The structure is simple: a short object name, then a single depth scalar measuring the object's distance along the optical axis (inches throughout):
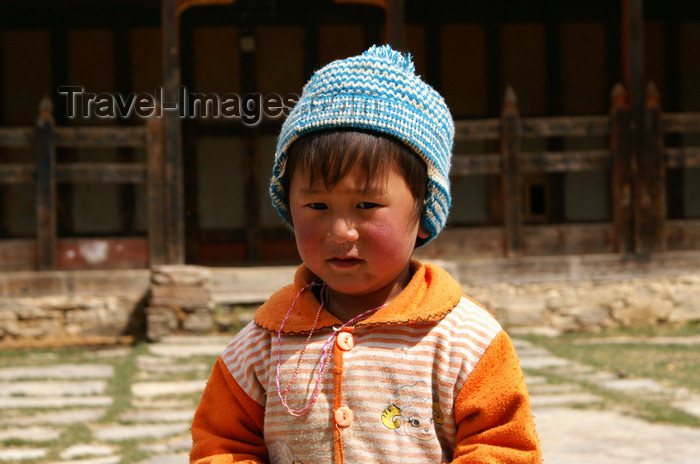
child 81.1
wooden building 348.5
